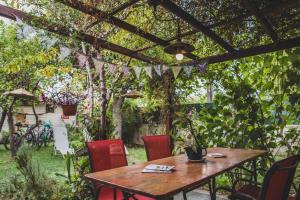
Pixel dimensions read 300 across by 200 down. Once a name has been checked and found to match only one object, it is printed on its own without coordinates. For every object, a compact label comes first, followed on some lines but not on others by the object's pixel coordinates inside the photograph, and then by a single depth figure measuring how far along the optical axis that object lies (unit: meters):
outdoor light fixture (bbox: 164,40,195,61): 3.16
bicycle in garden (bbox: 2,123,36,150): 9.29
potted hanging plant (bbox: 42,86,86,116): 3.70
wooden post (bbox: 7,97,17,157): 7.08
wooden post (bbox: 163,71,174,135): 5.10
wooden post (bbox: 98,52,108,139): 3.92
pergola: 2.69
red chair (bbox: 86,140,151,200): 2.61
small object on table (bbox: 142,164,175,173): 2.28
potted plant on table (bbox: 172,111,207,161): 2.76
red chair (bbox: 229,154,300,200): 1.63
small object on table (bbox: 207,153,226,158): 3.03
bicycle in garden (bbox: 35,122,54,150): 9.80
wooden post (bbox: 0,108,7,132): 6.87
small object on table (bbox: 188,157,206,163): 2.73
